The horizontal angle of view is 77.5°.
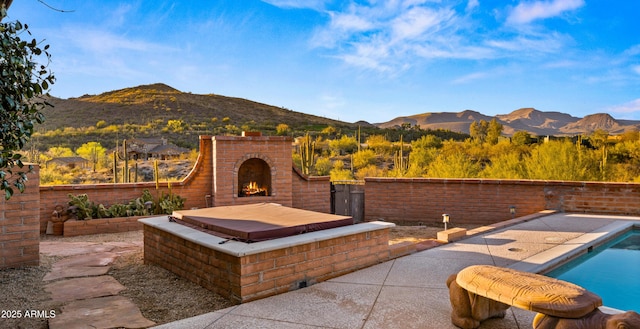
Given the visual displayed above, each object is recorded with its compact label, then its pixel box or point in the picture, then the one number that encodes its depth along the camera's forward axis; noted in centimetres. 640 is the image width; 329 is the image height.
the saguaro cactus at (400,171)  1470
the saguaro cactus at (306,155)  1536
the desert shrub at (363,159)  2280
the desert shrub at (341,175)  1597
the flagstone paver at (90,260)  596
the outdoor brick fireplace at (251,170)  1027
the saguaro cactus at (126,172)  1345
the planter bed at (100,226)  856
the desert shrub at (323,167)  2038
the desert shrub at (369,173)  1839
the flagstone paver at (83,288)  447
